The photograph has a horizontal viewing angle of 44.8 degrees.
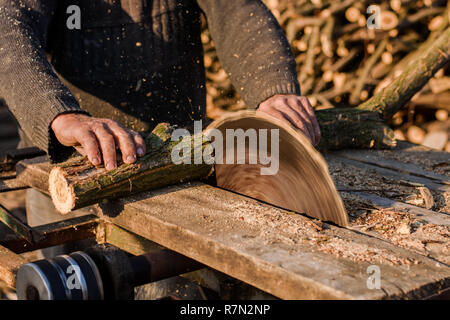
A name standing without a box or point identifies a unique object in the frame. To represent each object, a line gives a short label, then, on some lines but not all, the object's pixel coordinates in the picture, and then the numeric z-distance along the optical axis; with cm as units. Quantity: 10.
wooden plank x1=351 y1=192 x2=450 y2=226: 195
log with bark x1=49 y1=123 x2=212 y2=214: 197
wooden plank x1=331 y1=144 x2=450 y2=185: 263
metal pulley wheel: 157
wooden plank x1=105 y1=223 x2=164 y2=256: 234
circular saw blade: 183
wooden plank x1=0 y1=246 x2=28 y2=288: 195
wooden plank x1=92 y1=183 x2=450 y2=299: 139
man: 257
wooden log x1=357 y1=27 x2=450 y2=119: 356
